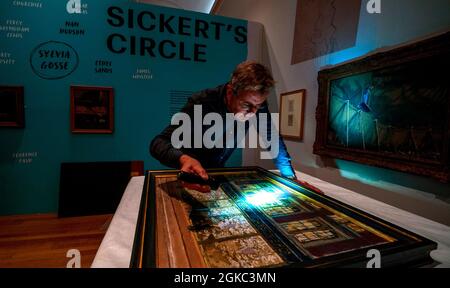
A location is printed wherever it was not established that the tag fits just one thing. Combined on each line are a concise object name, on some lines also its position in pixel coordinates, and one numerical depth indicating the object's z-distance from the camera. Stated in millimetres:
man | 1266
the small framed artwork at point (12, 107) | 2230
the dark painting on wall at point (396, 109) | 1029
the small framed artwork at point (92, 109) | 2381
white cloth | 642
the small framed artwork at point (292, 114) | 2027
